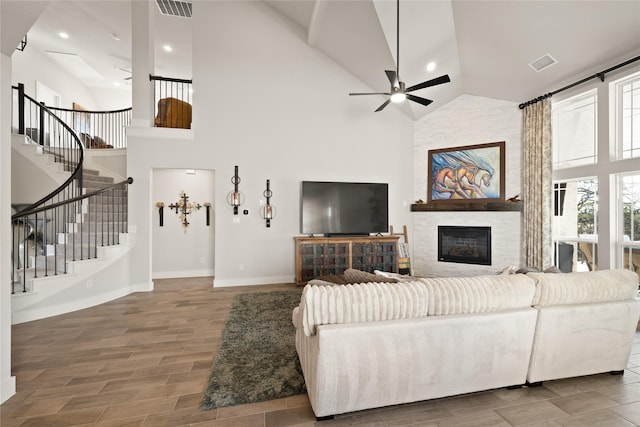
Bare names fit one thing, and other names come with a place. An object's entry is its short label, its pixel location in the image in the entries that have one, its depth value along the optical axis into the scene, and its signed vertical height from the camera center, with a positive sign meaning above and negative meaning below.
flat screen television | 5.49 +0.19
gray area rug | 2.06 -1.33
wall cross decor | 5.93 +0.18
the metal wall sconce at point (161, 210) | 5.86 +0.13
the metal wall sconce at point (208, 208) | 6.10 +0.19
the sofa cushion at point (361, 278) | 2.26 -0.55
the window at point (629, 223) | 3.66 -0.07
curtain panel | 4.71 +0.56
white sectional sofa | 1.73 -0.81
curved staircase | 3.65 -0.38
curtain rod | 3.55 +2.08
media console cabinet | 5.18 -0.75
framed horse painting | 5.46 +0.91
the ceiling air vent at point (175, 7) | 5.27 +4.16
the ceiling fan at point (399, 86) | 3.69 +1.83
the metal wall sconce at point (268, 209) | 5.39 +0.15
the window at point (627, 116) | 3.67 +1.40
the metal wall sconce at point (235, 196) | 5.21 +0.39
